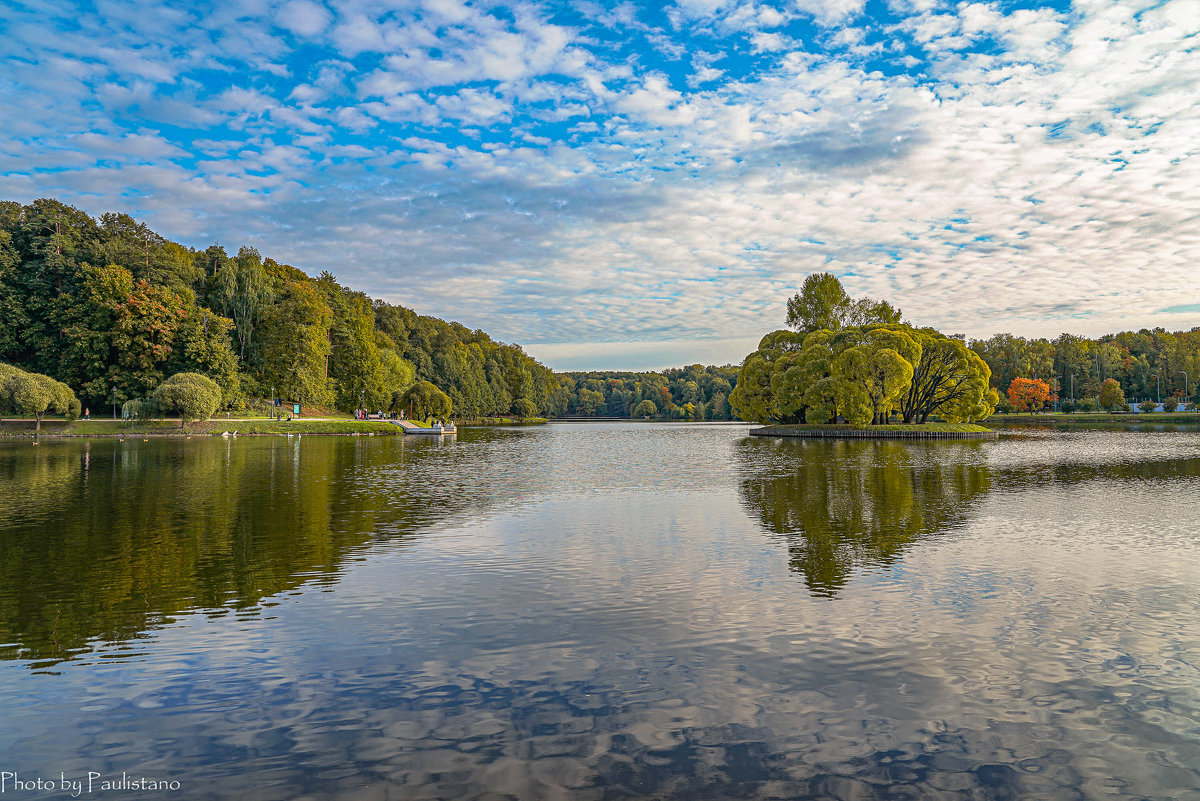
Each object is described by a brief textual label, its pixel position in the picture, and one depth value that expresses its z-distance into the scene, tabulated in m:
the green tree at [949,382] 72.94
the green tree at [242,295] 83.69
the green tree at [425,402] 88.88
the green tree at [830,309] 89.44
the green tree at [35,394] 58.91
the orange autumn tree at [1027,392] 132.38
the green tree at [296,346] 81.38
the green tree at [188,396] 63.75
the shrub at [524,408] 154.12
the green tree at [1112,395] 130.88
